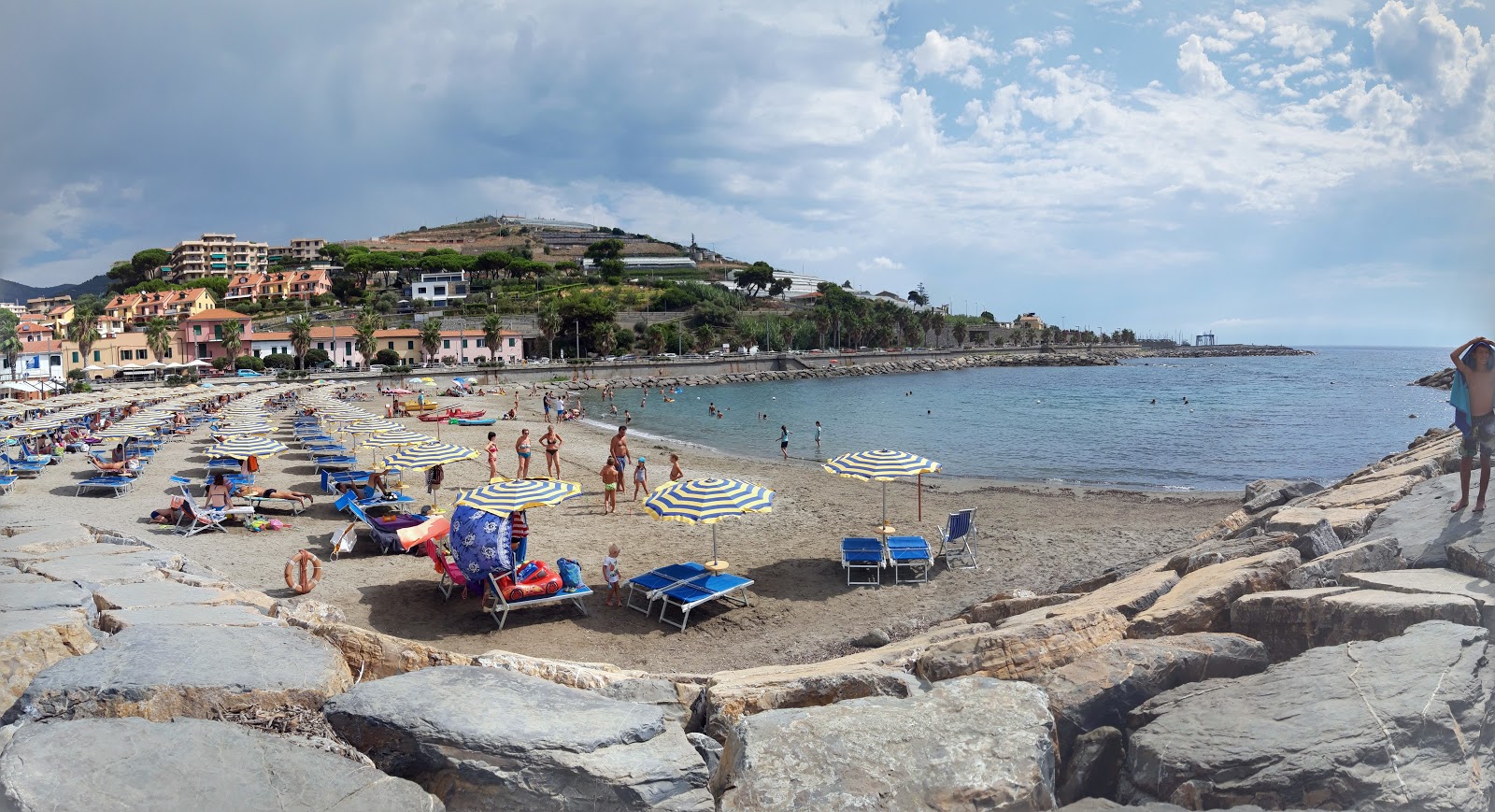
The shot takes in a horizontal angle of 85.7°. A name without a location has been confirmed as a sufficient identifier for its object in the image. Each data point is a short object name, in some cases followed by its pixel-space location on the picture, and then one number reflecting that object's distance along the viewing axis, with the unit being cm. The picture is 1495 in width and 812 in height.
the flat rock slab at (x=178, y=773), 279
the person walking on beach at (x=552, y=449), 2088
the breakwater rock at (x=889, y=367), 7775
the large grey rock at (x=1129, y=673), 392
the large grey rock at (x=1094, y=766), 363
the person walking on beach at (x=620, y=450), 1795
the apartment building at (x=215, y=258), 12619
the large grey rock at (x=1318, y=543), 571
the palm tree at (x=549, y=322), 8805
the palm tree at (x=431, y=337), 7806
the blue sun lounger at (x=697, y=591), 984
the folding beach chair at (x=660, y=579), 1017
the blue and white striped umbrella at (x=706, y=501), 1045
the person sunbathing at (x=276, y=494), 1531
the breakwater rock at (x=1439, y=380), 6662
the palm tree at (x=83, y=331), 6003
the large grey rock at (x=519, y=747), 328
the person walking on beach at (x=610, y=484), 1653
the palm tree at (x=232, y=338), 6788
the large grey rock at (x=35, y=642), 380
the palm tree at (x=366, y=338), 7375
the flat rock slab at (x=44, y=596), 456
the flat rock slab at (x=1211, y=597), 491
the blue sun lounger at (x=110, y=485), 1616
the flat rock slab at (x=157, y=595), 523
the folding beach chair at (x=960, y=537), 1269
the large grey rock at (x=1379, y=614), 393
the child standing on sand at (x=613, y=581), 1055
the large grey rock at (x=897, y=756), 321
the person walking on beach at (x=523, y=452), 2042
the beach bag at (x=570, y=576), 1020
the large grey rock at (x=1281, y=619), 431
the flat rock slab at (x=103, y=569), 591
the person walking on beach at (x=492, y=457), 2000
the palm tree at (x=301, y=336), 6988
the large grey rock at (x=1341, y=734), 303
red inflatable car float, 980
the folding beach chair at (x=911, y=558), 1194
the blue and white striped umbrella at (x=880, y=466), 1291
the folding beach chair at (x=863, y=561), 1184
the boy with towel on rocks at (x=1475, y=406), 523
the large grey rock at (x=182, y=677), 349
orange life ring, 1038
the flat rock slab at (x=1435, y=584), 396
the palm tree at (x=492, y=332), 8106
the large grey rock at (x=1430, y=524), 490
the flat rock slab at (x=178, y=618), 471
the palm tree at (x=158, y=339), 6538
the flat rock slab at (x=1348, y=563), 496
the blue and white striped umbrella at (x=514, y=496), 1009
